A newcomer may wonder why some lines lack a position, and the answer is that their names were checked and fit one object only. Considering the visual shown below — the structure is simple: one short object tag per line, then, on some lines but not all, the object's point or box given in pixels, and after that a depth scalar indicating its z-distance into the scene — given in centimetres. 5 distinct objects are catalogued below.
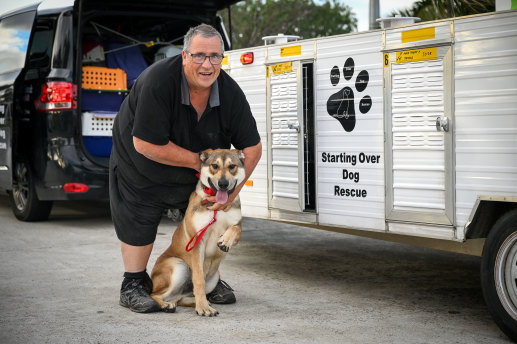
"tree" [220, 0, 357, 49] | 2577
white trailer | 426
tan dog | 468
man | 461
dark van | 786
